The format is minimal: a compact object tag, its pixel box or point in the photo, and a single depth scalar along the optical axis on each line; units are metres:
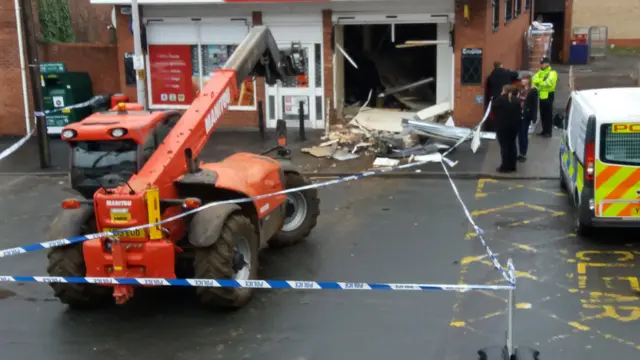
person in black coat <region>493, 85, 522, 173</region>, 14.70
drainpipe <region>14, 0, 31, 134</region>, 20.19
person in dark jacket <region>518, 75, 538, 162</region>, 15.91
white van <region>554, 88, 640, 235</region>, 10.42
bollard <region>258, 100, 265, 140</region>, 19.05
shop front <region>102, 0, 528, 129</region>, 18.55
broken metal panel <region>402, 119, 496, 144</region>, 16.92
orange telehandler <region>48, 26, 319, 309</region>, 8.30
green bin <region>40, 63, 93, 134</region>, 19.98
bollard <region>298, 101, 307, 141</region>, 18.78
